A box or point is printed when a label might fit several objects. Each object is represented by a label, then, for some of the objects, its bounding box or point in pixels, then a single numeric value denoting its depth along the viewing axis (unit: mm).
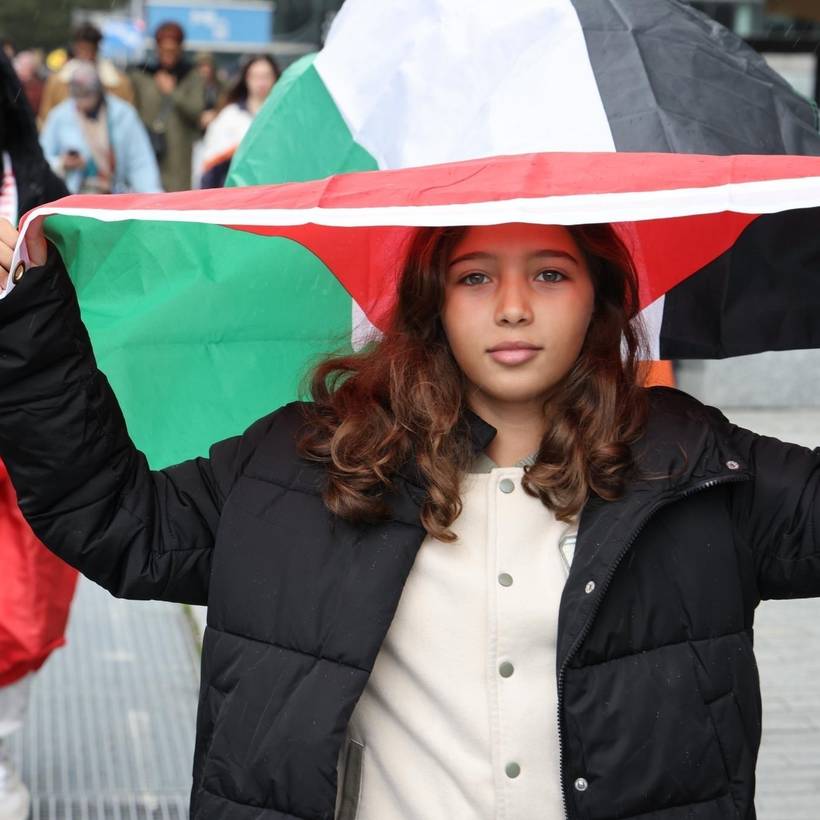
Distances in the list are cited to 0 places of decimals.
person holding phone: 9656
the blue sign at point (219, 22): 23781
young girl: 2271
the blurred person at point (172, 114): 12445
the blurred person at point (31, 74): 15678
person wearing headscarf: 11422
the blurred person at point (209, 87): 11907
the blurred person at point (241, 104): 9234
